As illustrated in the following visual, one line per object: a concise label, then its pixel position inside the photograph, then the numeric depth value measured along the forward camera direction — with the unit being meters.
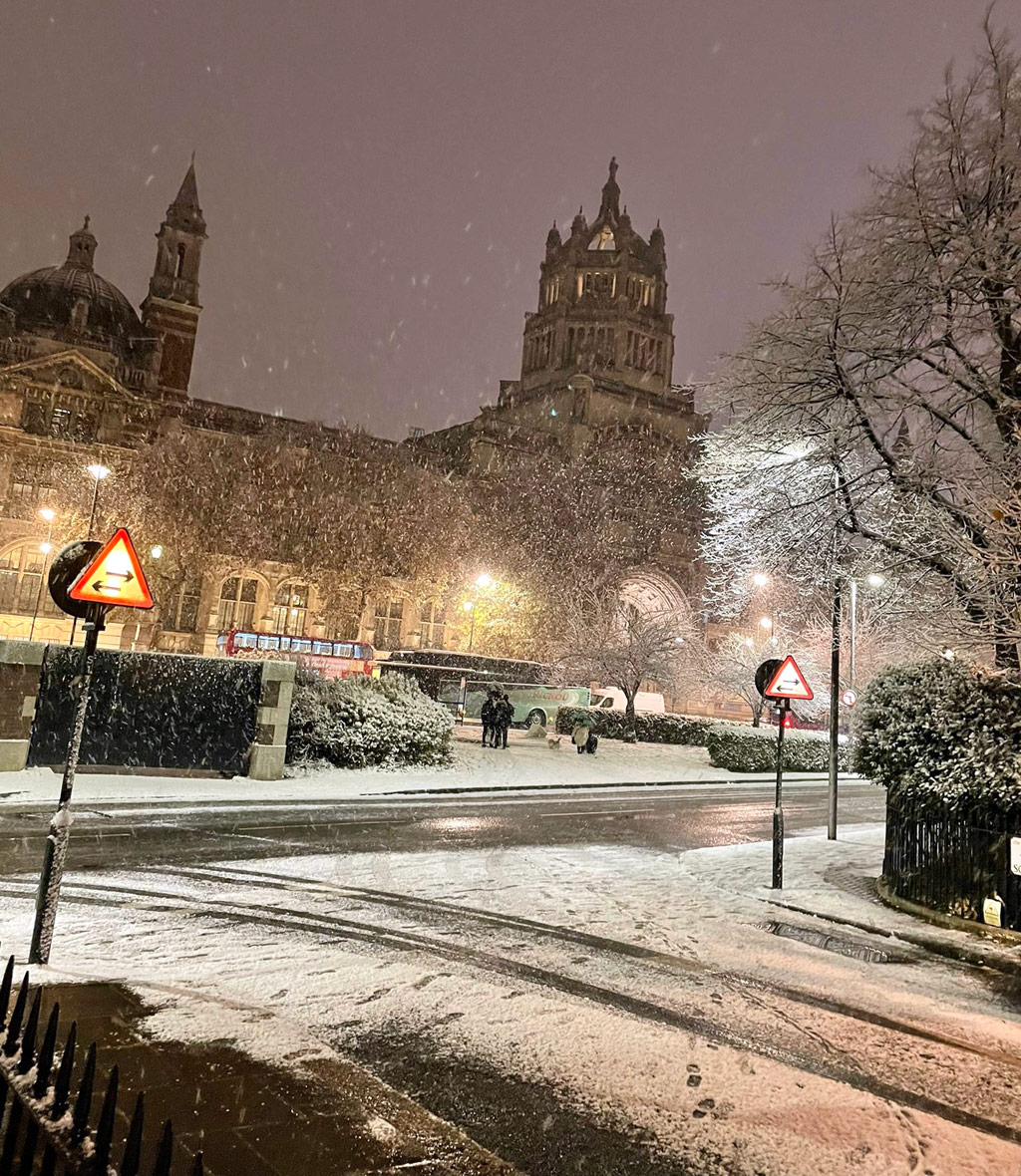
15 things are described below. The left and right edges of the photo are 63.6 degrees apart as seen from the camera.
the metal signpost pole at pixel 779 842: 9.56
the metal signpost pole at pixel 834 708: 13.45
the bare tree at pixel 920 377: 9.16
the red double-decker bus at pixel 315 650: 35.34
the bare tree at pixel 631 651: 37.03
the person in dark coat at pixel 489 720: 25.34
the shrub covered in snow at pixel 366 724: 18.86
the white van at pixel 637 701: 36.16
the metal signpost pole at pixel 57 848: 5.38
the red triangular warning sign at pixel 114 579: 5.81
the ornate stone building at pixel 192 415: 50.28
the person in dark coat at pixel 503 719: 25.38
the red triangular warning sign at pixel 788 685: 9.91
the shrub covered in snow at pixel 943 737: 8.02
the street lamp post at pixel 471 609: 48.31
